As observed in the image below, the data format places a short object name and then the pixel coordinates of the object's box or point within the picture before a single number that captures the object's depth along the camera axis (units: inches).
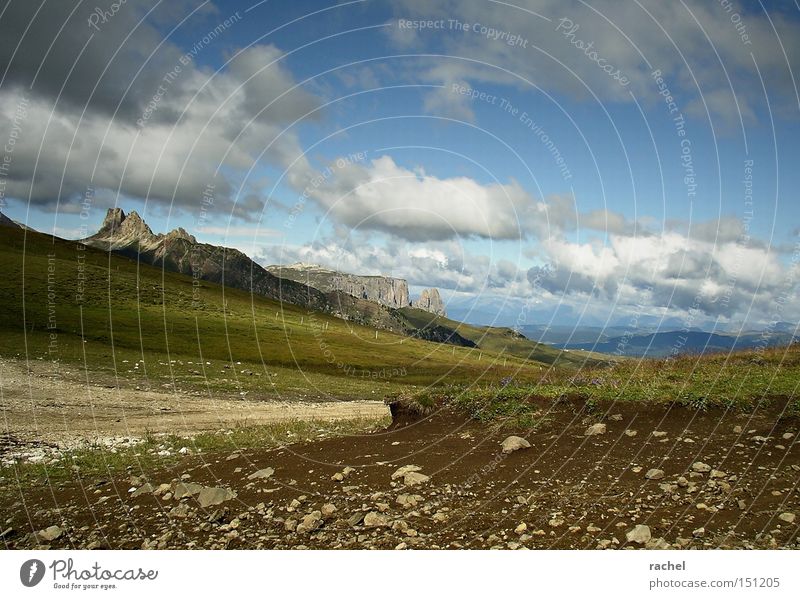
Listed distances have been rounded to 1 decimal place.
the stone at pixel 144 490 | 408.3
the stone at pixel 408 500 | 345.4
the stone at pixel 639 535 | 280.6
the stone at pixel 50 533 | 349.1
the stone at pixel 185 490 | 388.8
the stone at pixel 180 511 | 359.3
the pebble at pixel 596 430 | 455.9
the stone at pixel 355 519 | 326.6
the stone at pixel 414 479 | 379.2
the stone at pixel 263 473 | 418.6
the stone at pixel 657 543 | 275.3
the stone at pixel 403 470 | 395.2
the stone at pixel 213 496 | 370.3
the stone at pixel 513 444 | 430.3
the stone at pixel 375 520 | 322.0
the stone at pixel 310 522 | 324.8
